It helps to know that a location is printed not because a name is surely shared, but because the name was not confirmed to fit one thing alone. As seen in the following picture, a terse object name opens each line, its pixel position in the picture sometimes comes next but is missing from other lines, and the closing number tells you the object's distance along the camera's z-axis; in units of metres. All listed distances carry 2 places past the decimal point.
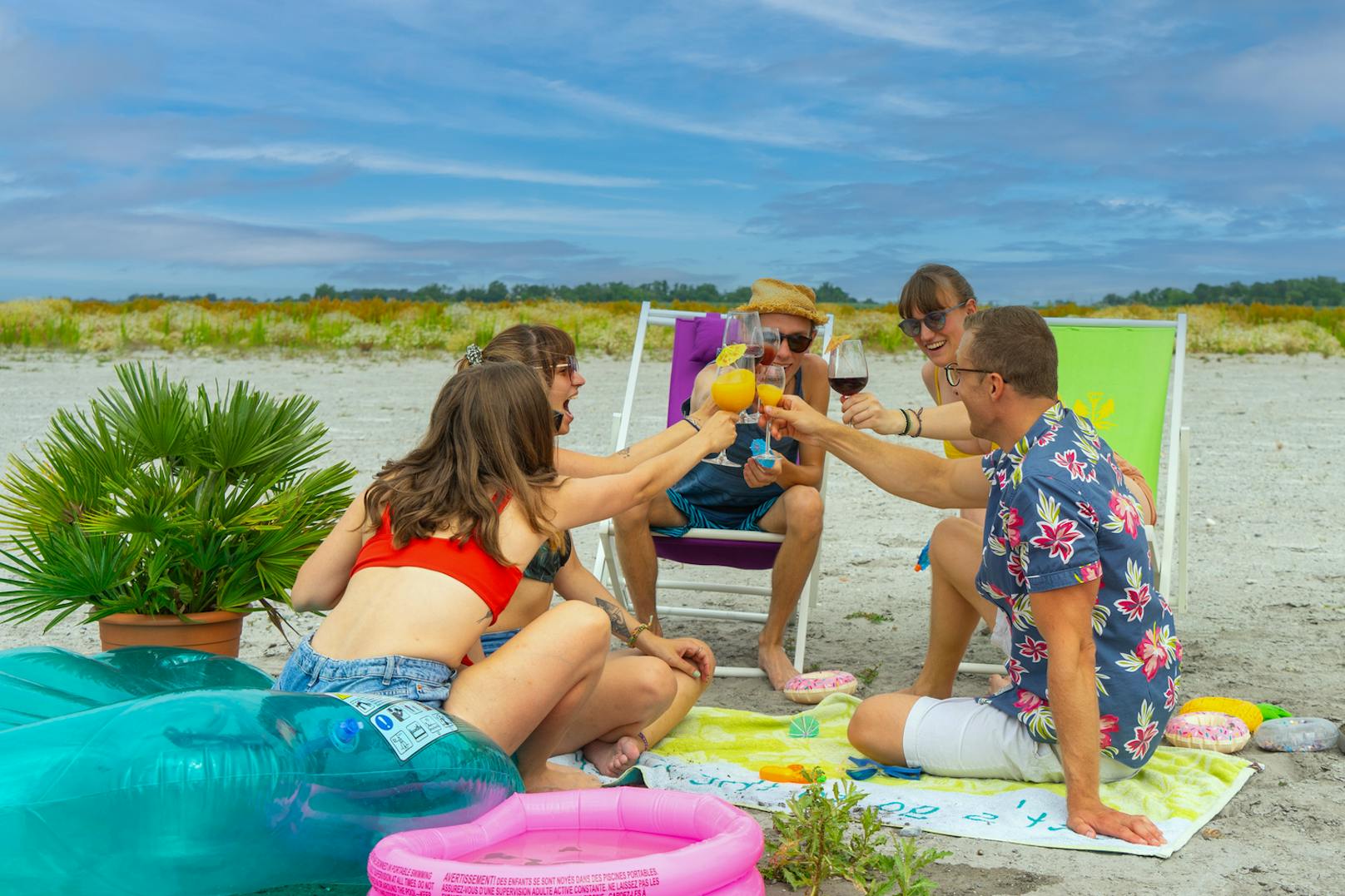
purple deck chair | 4.67
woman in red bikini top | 2.81
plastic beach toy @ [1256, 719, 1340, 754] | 3.73
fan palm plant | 3.67
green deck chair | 4.91
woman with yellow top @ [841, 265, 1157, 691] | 3.83
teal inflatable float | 2.29
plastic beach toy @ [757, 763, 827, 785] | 3.48
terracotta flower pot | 3.72
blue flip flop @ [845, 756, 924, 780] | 3.54
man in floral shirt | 2.96
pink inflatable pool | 2.18
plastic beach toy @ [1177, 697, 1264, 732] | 3.87
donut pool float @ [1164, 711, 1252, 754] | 3.71
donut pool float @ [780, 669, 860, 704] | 4.35
